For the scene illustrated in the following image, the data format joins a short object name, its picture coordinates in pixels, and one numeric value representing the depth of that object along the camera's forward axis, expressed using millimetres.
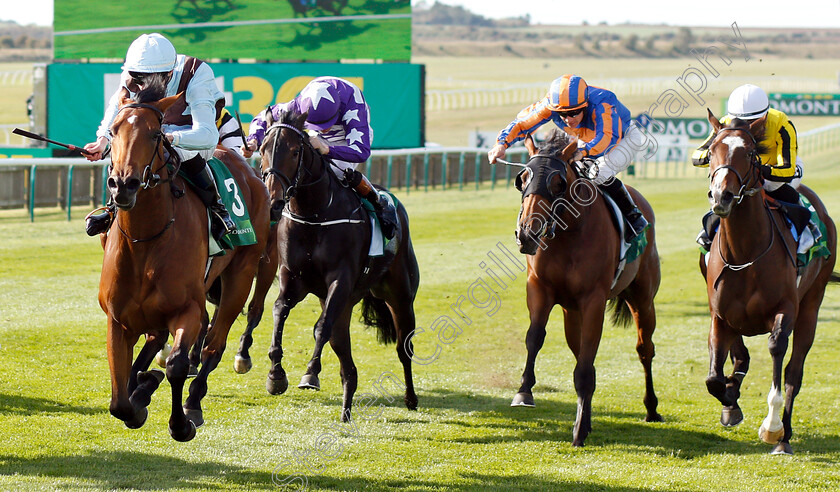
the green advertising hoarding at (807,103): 92812
